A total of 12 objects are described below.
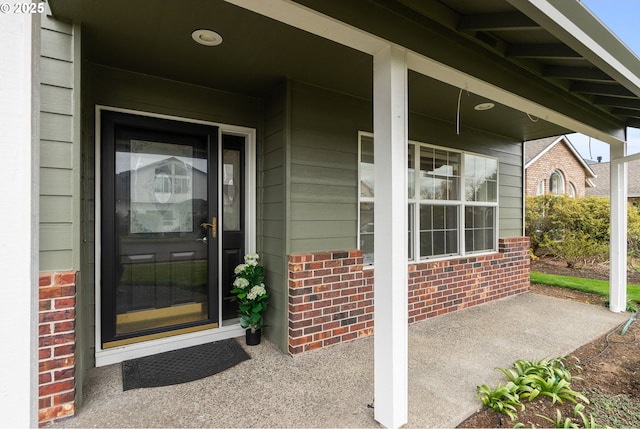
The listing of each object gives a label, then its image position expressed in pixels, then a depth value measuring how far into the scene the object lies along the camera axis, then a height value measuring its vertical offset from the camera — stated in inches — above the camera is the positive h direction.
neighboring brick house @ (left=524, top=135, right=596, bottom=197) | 442.6 +70.6
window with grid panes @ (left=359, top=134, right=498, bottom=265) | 136.3 +7.4
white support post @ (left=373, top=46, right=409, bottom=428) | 73.0 -3.7
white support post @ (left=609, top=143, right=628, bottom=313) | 167.3 -7.2
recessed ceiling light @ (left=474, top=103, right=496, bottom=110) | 140.7 +48.8
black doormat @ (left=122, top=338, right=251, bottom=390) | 94.7 -47.6
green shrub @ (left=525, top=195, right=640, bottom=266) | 283.1 -11.1
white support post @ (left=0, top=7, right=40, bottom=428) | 34.8 -0.6
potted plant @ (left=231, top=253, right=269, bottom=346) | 116.8 -28.4
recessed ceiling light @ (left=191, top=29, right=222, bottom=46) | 84.7 +48.5
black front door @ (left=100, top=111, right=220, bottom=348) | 106.6 -3.9
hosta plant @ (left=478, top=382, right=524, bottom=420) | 81.0 -48.0
